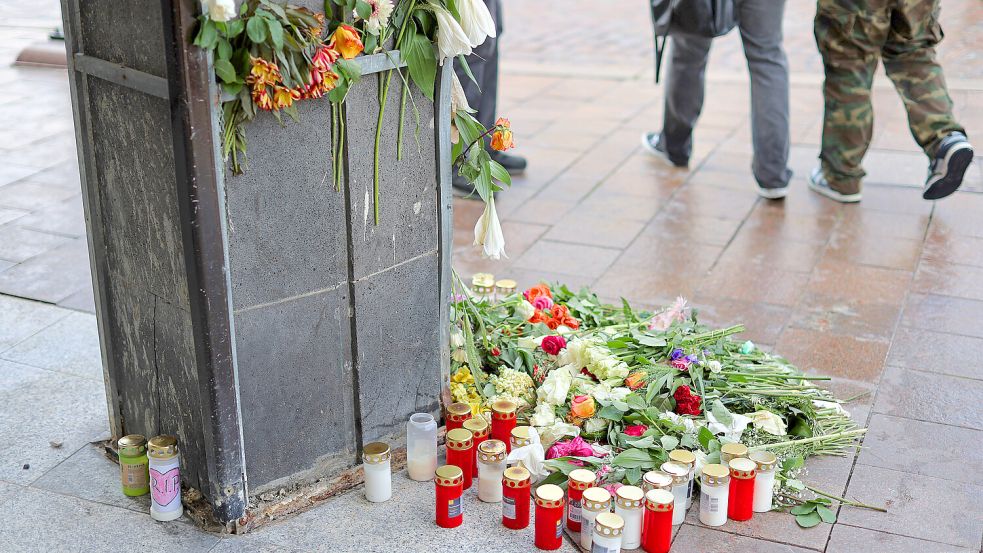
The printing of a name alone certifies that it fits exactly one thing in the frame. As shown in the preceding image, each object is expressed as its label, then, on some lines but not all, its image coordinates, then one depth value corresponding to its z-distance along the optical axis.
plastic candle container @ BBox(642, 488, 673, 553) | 2.49
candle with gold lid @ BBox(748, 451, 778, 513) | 2.69
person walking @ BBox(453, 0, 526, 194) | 4.88
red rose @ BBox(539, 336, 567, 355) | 3.28
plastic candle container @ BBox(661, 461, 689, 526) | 2.63
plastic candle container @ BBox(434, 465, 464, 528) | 2.60
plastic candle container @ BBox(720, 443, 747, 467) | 2.72
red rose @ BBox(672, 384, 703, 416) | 2.98
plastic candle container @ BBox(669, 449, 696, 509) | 2.68
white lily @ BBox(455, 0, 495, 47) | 2.61
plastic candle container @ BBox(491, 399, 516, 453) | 2.90
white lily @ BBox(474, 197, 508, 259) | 2.92
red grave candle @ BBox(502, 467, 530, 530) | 2.61
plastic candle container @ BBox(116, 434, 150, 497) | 2.72
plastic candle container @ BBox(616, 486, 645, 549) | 2.51
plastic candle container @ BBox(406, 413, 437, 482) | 2.83
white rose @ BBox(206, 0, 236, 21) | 2.15
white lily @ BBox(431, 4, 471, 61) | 2.59
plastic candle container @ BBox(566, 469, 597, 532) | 2.59
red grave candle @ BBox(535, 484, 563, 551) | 2.51
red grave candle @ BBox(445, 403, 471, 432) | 2.92
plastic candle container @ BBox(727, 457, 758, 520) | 2.64
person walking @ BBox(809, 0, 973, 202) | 4.69
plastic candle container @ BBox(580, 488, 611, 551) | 2.51
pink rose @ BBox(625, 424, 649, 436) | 2.90
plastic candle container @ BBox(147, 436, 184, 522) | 2.60
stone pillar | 2.39
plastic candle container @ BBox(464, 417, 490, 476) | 2.86
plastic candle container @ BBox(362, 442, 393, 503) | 2.72
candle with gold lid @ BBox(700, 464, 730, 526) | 2.62
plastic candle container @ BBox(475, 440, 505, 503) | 2.73
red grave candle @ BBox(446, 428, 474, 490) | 2.79
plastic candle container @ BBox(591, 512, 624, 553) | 2.44
